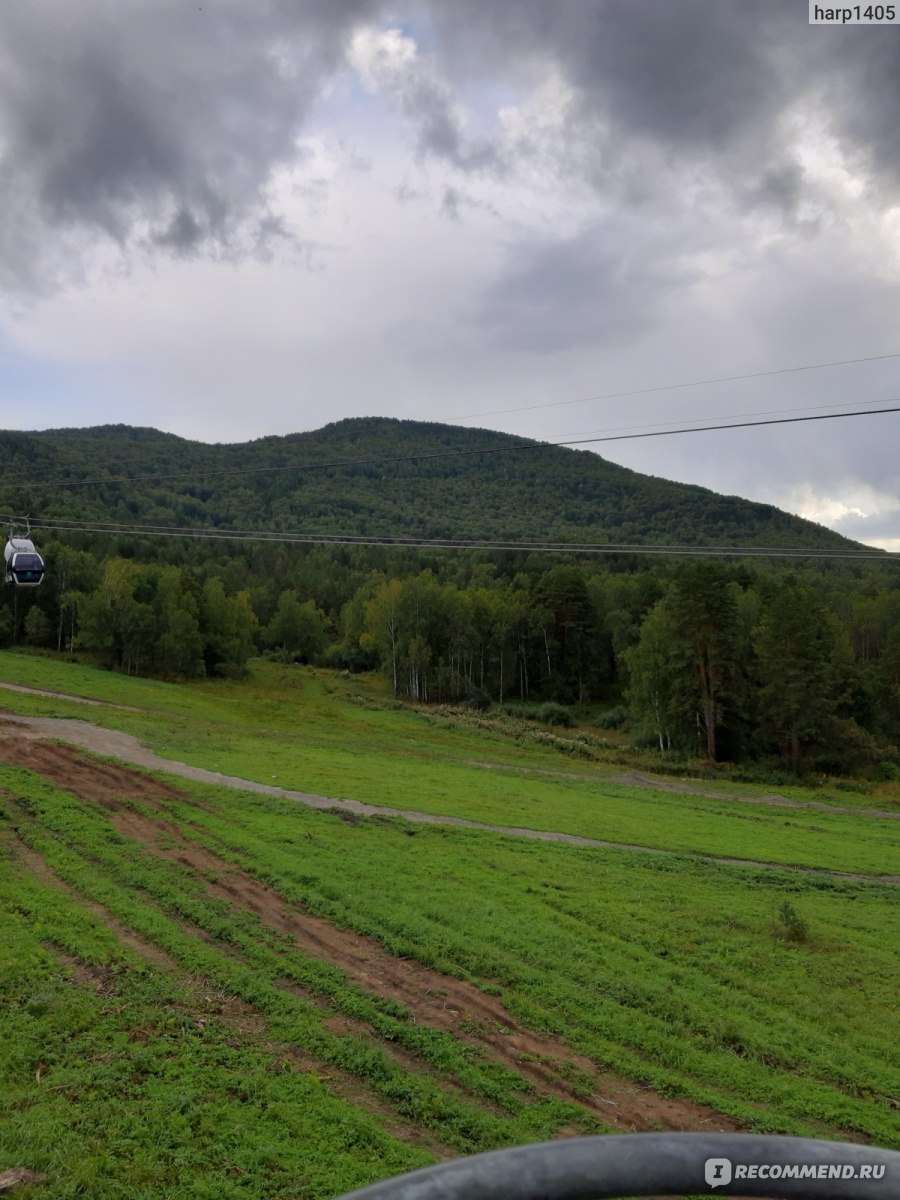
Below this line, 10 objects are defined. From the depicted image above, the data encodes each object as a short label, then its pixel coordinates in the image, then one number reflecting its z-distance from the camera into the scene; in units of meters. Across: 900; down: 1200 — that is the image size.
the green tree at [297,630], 95.19
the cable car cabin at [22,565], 25.91
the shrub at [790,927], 14.30
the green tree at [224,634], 75.00
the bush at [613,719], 73.25
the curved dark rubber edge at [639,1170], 1.60
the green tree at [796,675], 53.22
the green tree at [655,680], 58.12
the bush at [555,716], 72.44
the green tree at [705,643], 55.34
